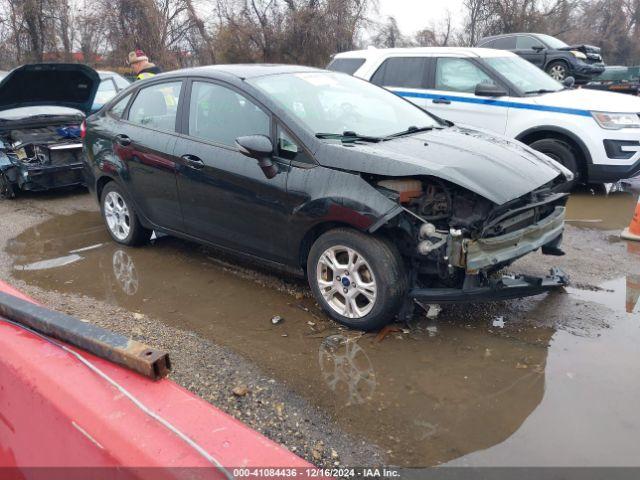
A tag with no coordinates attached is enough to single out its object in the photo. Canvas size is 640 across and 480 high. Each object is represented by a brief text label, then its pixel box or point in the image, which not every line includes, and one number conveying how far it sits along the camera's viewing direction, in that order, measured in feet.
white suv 22.40
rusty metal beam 6.32
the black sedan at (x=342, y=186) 11.57
